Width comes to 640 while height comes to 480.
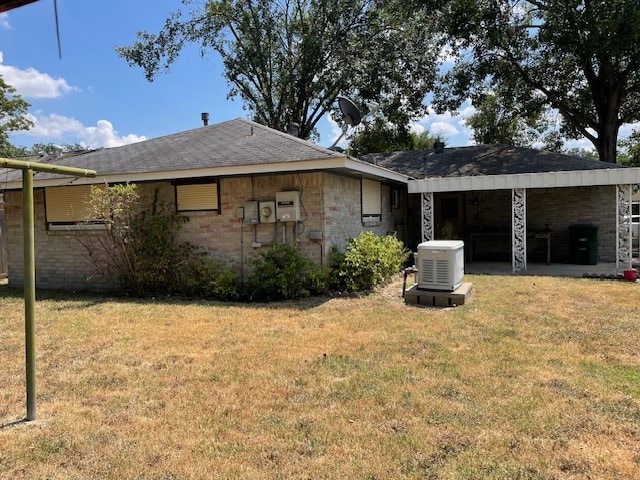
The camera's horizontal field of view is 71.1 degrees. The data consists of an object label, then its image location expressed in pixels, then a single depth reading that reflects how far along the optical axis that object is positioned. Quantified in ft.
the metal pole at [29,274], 10.11
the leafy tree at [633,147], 82.02
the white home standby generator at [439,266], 23.24
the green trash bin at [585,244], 39.17
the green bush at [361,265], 26.68
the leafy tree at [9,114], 99.73
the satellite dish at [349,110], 33.96
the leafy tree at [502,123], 67.82
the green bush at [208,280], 26.48
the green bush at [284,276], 25.49
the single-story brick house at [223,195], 26.78
